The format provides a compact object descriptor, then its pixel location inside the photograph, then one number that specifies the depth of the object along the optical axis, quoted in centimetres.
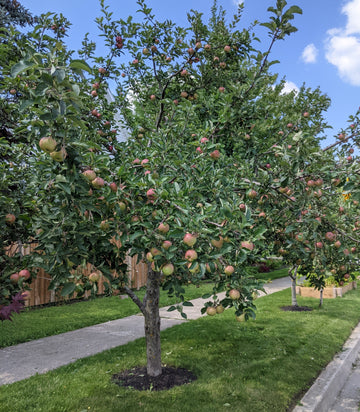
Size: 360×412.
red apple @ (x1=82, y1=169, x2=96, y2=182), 253
